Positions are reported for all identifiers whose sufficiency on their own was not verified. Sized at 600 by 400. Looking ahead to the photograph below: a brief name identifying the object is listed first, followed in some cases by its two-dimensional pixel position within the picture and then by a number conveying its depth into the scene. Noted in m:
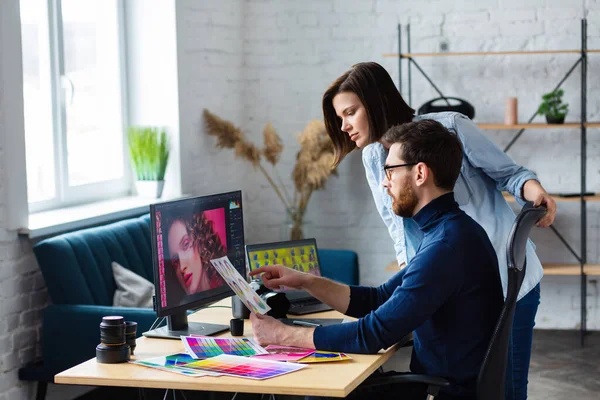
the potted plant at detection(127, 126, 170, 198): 4.72
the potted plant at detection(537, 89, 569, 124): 5.14
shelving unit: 5.12
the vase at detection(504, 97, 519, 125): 5.19
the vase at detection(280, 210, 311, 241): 5.41
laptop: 2.96
